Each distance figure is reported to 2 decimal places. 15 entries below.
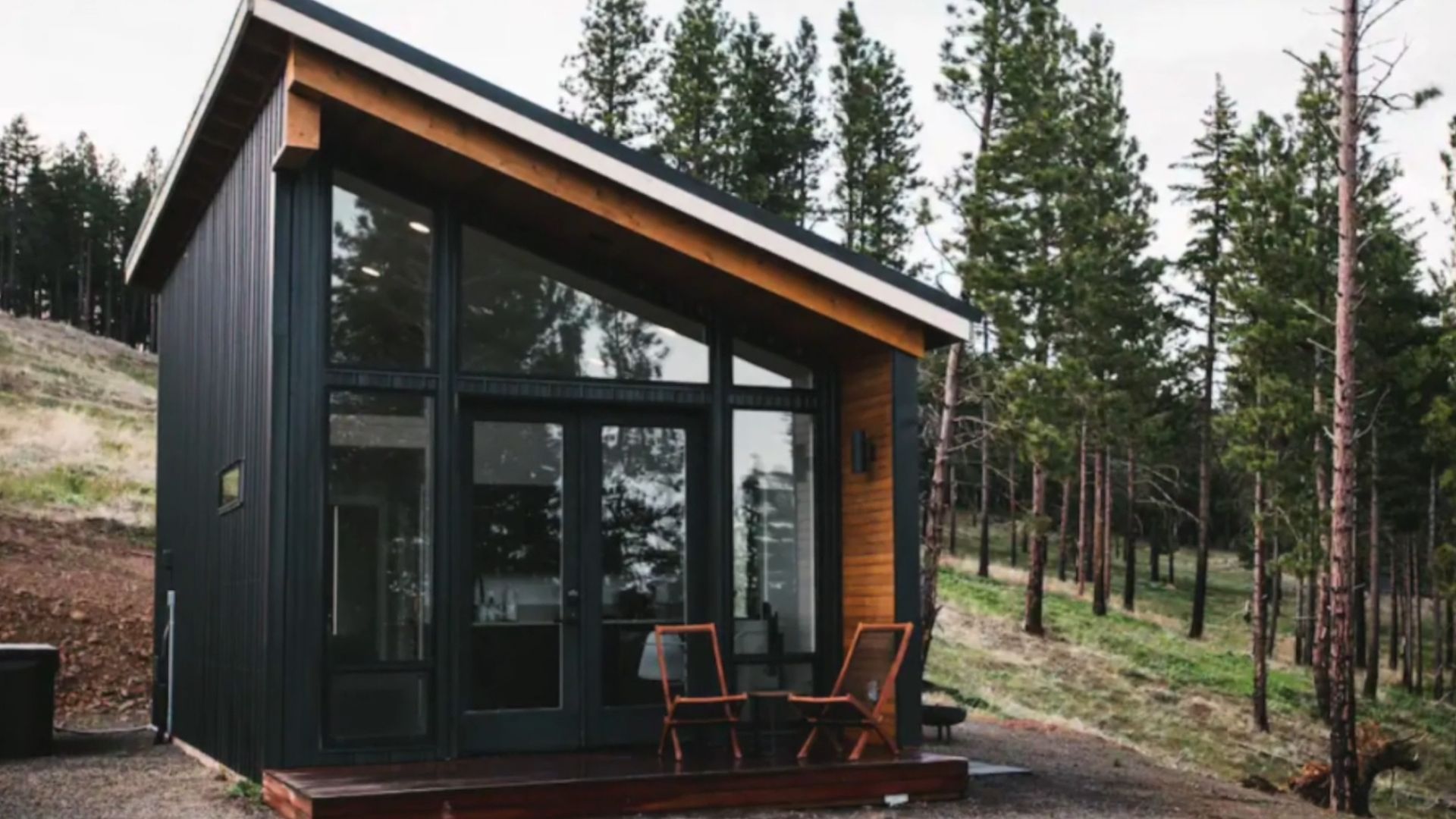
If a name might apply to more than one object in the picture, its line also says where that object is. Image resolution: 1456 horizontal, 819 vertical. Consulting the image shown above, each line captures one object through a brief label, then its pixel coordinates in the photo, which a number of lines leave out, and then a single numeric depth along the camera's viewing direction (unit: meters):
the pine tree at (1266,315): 19.84
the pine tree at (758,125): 24.94
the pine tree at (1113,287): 25.22
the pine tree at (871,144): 25.39
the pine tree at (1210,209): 28.33
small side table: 8.57
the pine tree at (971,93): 18.56
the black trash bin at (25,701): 9.98
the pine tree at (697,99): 24.30
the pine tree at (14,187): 45.94
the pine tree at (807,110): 27.84
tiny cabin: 7.67
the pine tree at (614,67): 26.08
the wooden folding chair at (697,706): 7.91
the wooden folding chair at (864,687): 7.87
